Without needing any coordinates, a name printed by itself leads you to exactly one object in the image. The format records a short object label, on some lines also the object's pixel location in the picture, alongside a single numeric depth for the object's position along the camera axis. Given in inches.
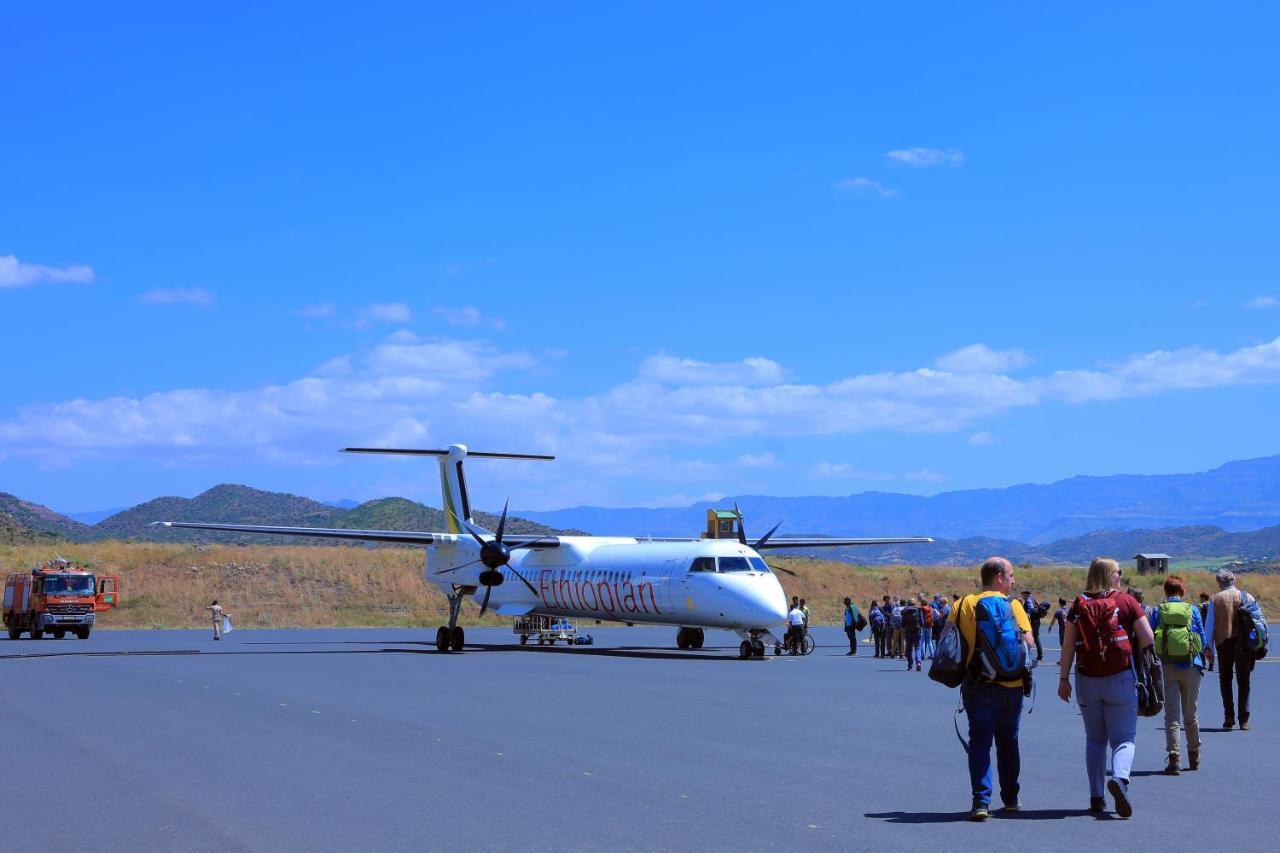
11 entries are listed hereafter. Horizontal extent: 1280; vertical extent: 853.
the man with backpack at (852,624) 1321.4
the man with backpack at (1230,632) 555.2
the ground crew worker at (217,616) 1617.9
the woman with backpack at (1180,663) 456.4
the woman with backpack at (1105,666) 365.4
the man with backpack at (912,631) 1061.1
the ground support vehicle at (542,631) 1510.8
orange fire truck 1653.5
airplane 1189.1
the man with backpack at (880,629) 1256.8
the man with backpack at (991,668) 356.2
